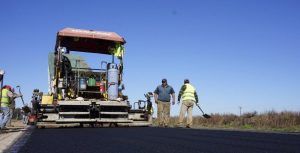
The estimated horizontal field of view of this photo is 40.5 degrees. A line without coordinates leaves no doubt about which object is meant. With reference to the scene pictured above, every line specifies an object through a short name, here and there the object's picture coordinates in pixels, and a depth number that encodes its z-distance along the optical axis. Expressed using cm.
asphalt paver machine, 1143
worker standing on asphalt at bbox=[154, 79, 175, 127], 1338
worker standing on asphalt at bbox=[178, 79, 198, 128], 1285
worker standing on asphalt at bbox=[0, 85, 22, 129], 1142
